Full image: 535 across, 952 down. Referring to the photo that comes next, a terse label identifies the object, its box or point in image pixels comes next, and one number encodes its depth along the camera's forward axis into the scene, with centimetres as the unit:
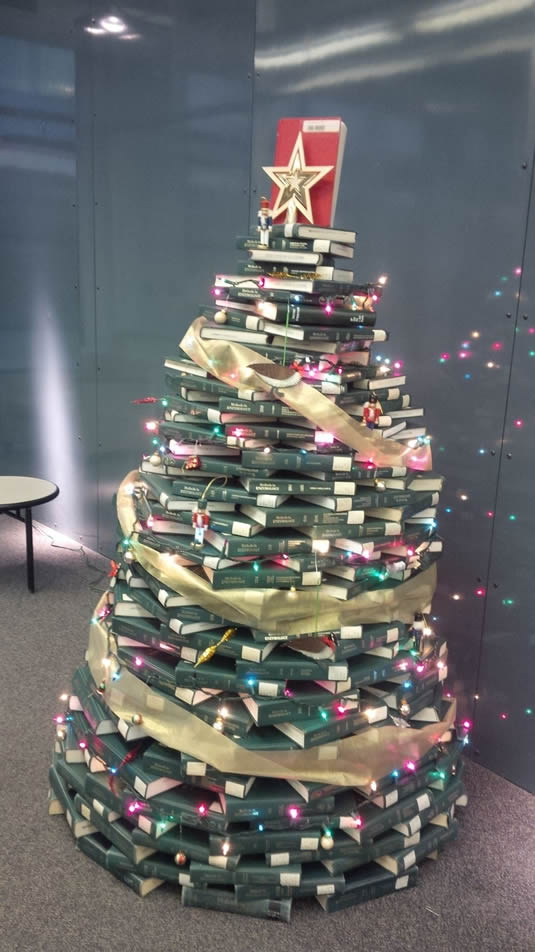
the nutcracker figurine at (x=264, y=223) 192
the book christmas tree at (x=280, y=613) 182
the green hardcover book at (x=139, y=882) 191
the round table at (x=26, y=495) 351
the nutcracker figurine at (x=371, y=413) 192
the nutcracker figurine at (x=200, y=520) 183
